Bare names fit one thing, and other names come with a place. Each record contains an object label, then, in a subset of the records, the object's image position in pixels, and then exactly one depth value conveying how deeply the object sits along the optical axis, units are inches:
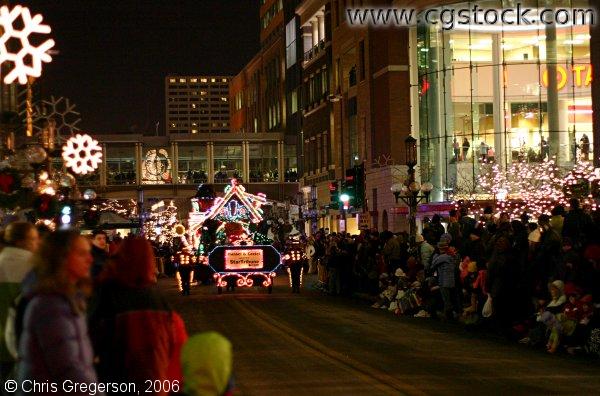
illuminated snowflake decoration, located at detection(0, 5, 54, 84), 613.3
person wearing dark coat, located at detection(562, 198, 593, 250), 831.7
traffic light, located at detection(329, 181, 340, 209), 2494.6
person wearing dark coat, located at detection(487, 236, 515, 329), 828.6
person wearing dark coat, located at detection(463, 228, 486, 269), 925.2
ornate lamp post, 1268.5
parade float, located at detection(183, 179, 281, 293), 1333.7
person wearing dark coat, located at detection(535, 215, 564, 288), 794.8
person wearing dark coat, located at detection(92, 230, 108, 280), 412.2
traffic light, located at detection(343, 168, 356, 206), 2158.7
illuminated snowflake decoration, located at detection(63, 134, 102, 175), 1050.1
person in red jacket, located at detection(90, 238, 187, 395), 286.5
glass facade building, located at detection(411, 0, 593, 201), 1900.8
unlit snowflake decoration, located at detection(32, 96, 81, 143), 1035.4
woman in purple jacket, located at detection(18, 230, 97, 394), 245.1
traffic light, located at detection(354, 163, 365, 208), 2305.6
